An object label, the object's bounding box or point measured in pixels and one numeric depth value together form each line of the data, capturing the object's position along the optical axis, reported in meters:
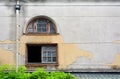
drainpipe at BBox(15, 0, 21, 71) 20.19
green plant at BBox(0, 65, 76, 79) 16.53
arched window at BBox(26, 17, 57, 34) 20.72
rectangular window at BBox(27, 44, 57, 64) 20.38
